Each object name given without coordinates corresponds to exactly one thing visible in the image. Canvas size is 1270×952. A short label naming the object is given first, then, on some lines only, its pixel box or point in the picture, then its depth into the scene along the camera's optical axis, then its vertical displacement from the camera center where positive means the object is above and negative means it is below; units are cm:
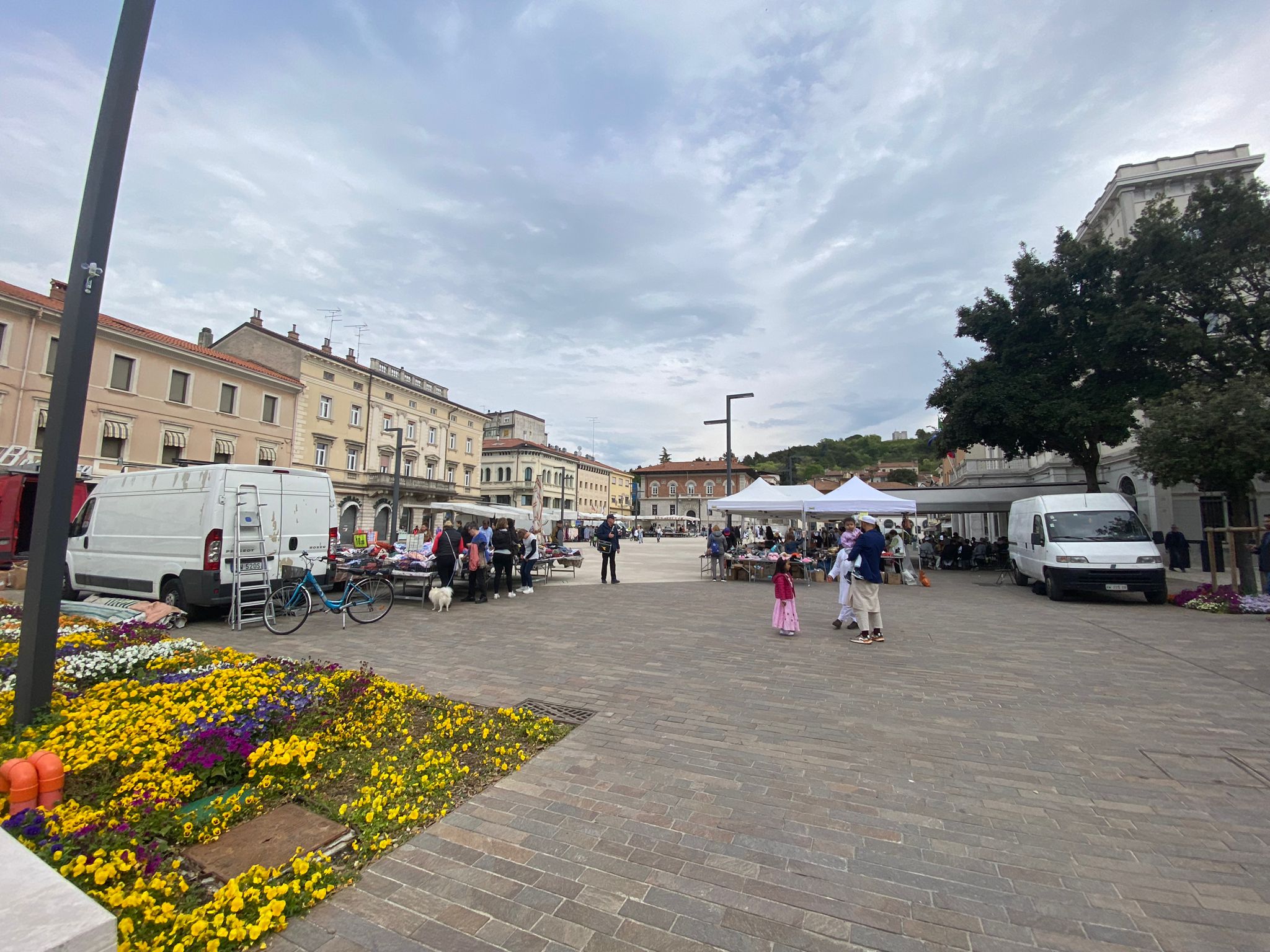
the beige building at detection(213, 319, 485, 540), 3834 +808
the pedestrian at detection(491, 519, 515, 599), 1253 -46
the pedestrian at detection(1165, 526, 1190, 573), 1877 -46
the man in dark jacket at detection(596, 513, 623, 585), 1550 -45
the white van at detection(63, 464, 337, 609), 844 -5
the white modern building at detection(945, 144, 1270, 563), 2144 +1447
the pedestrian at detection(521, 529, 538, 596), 1349 -73
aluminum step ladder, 845 -55
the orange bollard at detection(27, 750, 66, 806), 283 -130
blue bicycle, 855 -126
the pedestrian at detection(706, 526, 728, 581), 1767 -65
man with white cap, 788 -74
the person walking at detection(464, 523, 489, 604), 1138 -69
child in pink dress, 819 -114
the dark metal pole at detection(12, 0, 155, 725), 357 +103
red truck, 1291 +35
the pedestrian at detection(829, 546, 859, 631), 870 -91
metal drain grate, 475 -162
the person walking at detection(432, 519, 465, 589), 1138 -50
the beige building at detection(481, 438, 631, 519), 7050 +750
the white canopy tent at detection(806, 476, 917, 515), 1639 +89
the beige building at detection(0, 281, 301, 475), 2261 +656
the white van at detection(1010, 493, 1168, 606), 1114 -29
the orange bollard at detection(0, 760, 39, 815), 274 -130
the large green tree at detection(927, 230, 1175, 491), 1738 +580
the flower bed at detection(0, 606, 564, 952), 234 -150
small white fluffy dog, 1055 -131
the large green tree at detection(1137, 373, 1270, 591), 1087 +192
